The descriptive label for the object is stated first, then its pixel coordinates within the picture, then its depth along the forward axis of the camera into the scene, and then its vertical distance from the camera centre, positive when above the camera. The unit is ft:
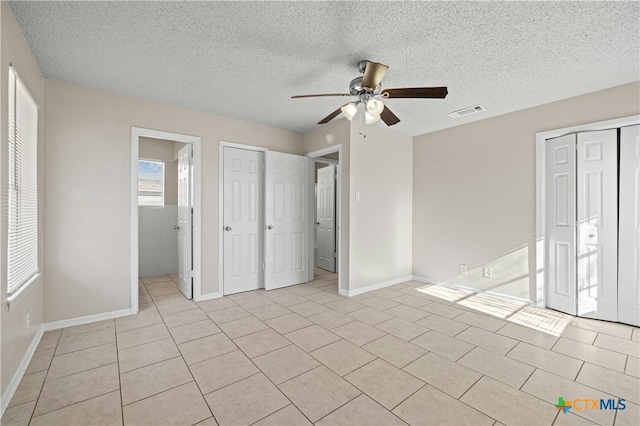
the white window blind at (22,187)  6.47 +0.63
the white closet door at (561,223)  10.66 -0.44
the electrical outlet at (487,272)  12.91 -2.81
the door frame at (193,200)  10.75 +0.32
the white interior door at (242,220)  13.16 -0.41
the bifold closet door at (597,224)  9.86 -0.46
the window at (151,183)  17.65 +1.83
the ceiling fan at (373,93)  6.98 +3.06
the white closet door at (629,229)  9.42 -0.59
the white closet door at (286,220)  14.06 -0.44
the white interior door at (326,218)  18.44 -0.45
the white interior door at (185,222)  12.62 -0.49
